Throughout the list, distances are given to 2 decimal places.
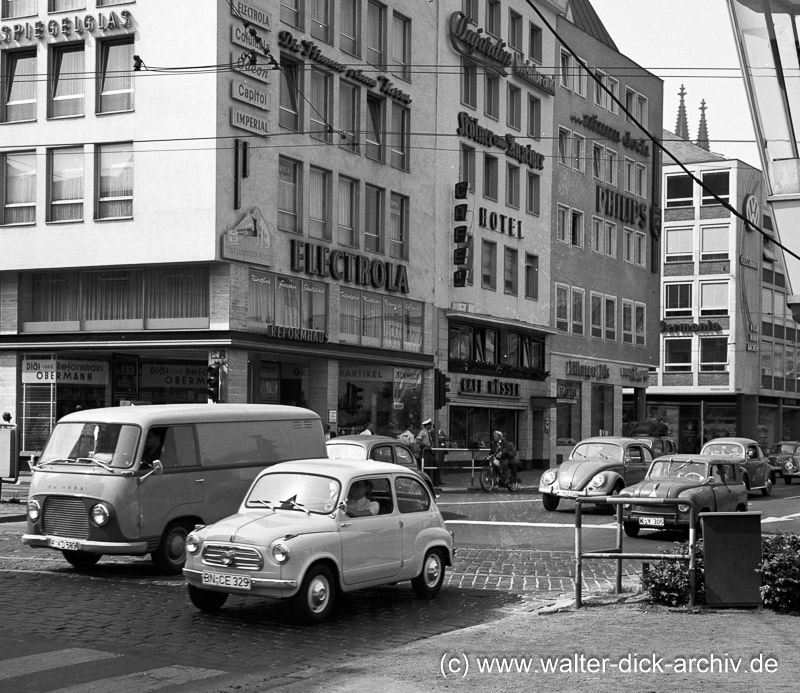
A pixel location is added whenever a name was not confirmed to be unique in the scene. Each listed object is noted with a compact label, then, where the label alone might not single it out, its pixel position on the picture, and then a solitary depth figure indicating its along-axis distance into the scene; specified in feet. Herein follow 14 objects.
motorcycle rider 114.32
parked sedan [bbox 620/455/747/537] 70.08
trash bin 38.75
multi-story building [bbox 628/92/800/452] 244.01
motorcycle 113.91
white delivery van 52.19
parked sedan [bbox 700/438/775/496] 113.19
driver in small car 42.39
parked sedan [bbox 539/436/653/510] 90.53
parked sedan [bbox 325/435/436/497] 77.00
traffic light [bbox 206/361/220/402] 102.63
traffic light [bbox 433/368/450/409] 121.80
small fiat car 39.04
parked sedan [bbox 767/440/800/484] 151.74
